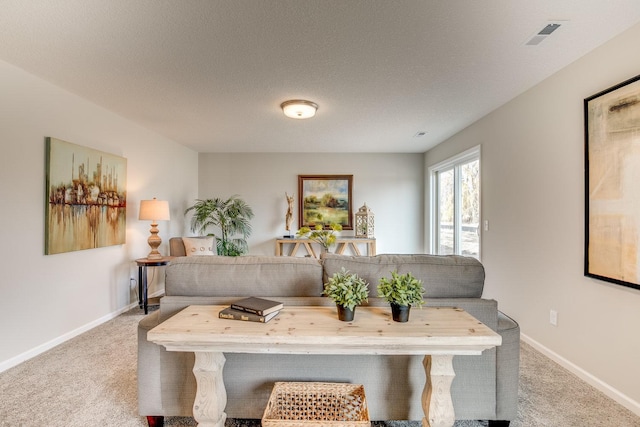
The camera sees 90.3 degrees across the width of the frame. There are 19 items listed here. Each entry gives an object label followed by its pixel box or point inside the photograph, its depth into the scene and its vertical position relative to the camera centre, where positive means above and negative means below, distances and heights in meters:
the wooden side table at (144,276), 3.50 -0.71
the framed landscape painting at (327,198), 5.82 +0.31
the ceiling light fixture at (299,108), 3.09 +1.06
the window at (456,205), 4.10 +0.16
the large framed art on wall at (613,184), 1.85 +0.20
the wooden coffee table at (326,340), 1.20 -0.47
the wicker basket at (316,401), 1.45 -0.86
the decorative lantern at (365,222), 5.48 -0.12
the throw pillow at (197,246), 4.21 -0.41
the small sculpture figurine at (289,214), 5.64 +0.02
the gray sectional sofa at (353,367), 1.53 -0.73
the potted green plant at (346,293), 1.33 -0.33
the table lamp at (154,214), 3.63 +0.01
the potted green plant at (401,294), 1.33 -0.33
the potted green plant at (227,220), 5.20 -0.09
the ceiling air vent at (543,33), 1.86 +1.12
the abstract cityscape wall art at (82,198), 2.70 +0.16
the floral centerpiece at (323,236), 3.18 -0.22
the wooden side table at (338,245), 5.38 -0.52
